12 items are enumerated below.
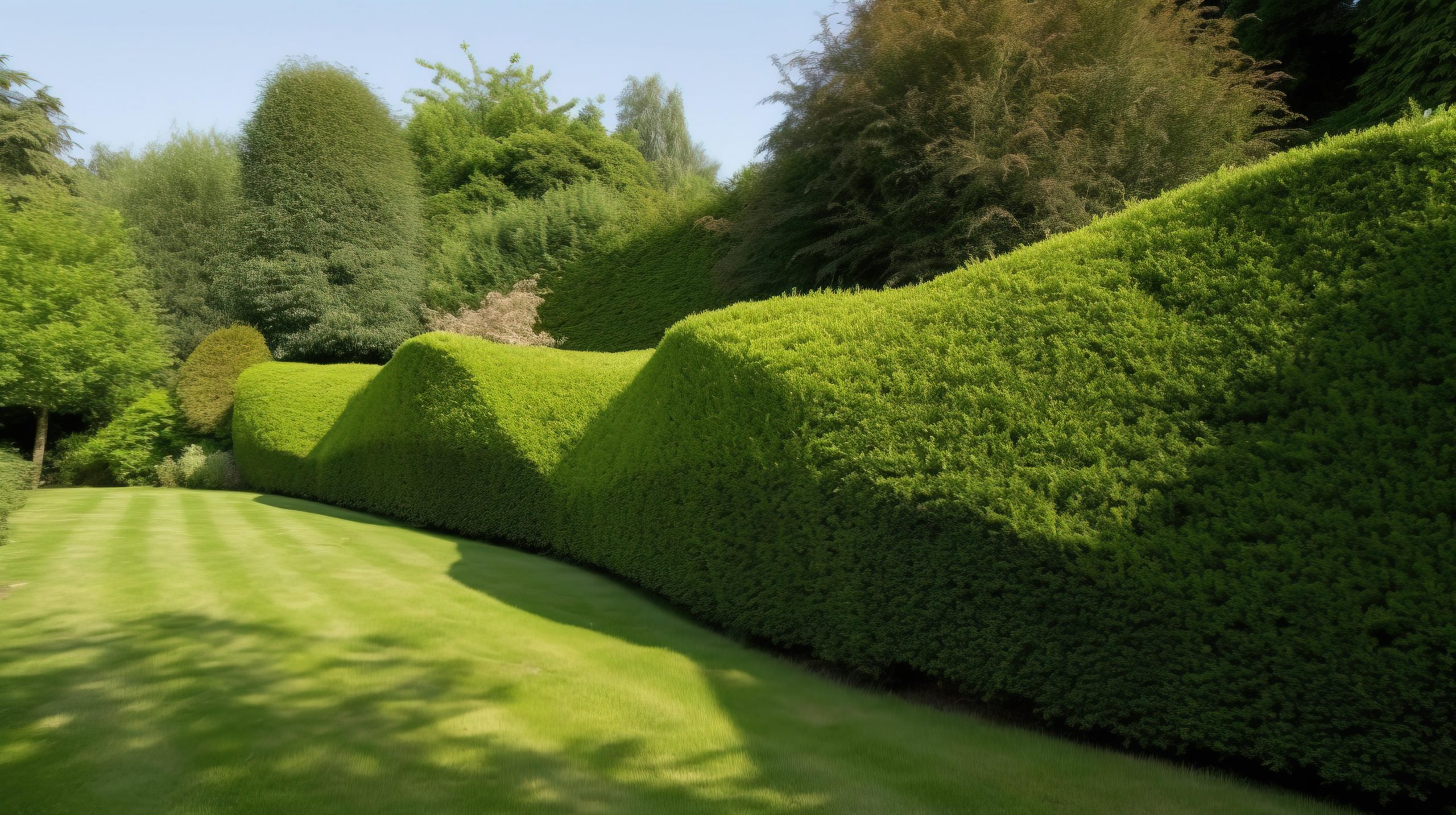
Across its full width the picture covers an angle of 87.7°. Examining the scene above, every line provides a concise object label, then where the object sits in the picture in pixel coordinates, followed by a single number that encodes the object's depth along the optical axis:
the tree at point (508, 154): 29.27
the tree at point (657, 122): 39.06
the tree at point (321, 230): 20.05
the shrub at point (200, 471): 16.86
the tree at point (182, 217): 23.08
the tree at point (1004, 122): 11.72
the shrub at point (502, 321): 20.47
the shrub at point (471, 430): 8.99
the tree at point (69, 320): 15.39
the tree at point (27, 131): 24.14
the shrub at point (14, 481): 8.59
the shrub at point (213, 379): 18.09
